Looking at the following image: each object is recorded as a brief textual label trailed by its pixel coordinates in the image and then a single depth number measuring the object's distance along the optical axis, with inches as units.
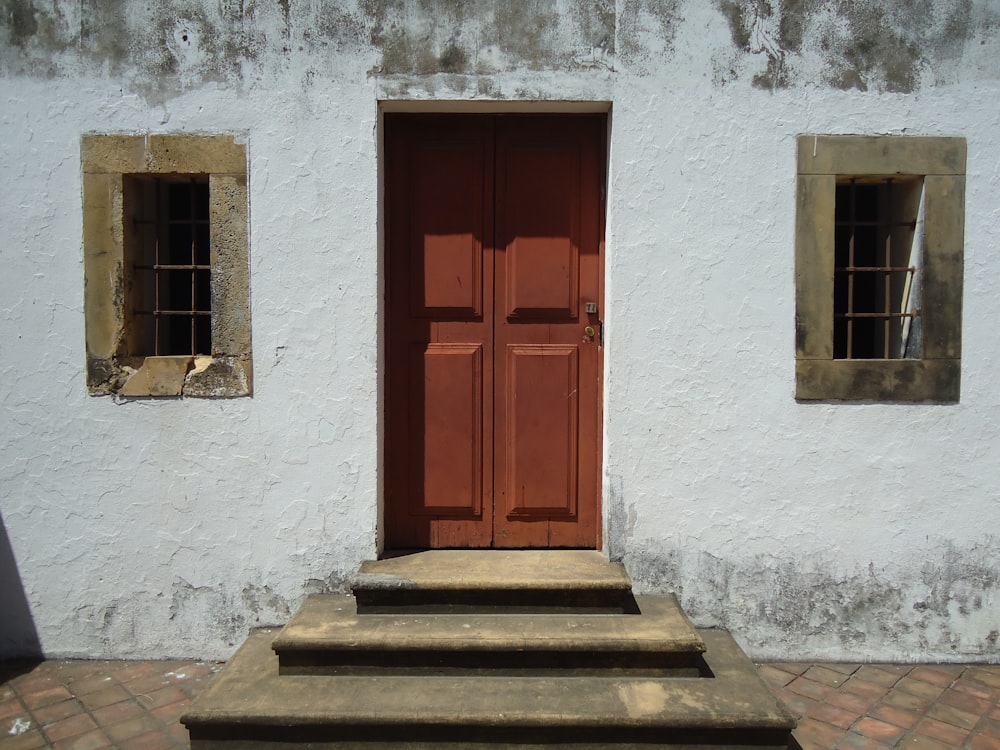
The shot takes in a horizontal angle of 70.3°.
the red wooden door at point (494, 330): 154.5
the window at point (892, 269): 145.6
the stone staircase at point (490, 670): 112.5
